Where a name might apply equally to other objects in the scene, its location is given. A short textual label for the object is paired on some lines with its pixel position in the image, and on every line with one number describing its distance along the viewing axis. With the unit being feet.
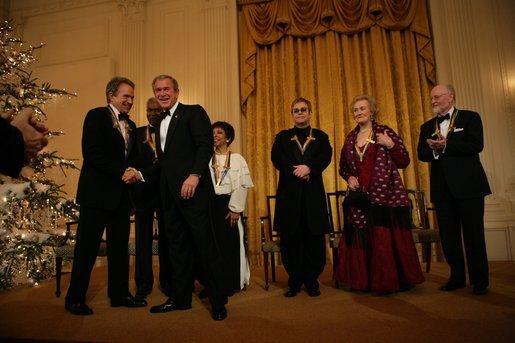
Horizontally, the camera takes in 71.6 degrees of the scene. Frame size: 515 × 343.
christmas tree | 12.34
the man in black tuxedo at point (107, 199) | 8.20
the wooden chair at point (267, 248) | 10.63
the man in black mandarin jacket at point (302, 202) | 9.58
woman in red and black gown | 9.18
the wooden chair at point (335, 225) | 10.70
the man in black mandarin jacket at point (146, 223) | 9.85
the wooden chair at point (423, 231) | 11.21
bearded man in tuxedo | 9.08
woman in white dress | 10.36
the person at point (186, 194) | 7.50
